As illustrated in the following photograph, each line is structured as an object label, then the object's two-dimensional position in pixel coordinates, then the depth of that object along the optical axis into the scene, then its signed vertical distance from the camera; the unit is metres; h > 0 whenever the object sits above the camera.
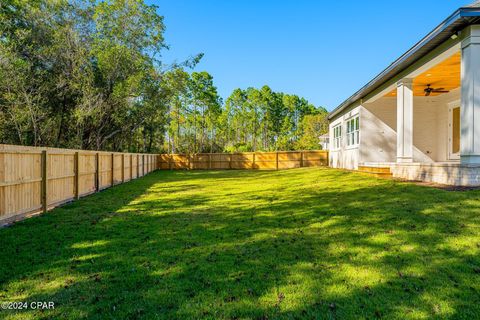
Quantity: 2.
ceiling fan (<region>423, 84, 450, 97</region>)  11.53 +2.65
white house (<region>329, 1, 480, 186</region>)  6.82 +1.72
